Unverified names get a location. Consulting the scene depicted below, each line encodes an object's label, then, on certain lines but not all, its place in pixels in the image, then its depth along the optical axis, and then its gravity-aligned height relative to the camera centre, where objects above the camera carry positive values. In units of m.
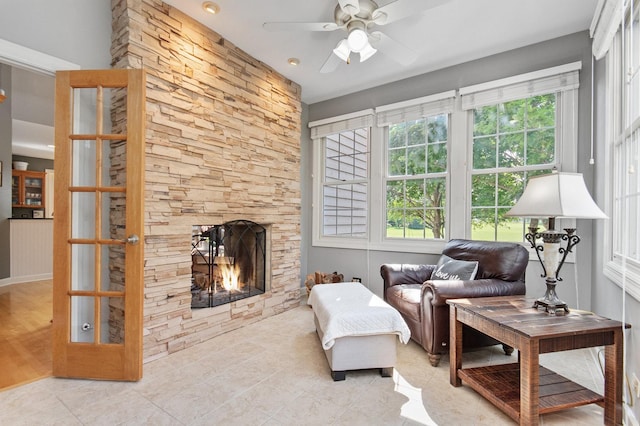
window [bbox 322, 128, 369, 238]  4.18 +0.41
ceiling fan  2.04 +1.37
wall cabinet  6.29 +0.44
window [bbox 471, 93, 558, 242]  2.96 +0.58
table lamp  1.73 +0.04
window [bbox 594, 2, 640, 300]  1.82 +0.47
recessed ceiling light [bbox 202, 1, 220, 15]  2.47 +1.66
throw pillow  2.65 -0.50
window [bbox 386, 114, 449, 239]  3.54 +0.43
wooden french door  2.06 -0.18
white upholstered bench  2.05 -0.83
